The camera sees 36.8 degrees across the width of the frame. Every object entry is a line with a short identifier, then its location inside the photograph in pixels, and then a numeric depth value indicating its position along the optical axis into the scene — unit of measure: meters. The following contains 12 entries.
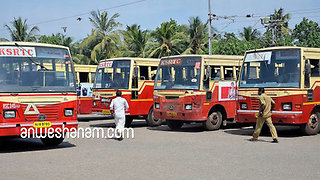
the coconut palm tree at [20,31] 46.16
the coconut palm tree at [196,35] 45.09
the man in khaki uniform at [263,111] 13.81
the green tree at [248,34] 53.63
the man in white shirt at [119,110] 14.89
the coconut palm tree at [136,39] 45.81
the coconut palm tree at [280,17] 53.84
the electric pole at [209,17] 34.27
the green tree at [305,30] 54.67
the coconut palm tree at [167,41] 43.84
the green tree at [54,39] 56.38
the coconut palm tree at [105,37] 46.22
